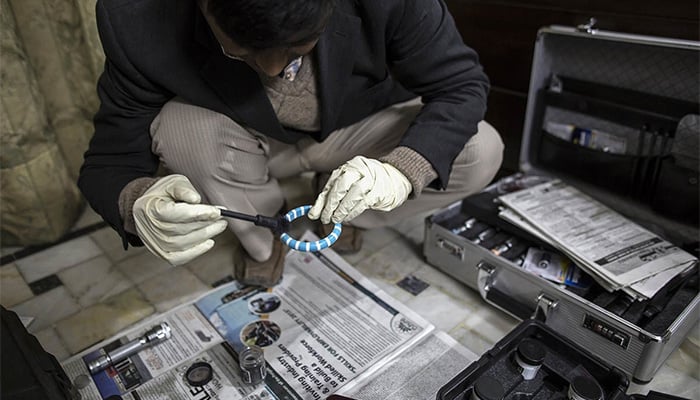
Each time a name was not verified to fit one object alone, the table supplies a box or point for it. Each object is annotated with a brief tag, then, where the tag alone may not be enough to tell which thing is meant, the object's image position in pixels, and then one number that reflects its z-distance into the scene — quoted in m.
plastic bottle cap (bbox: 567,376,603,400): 0.63
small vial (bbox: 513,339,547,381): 0.68
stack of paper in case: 0.82
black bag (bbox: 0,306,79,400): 0.54
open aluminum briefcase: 0.78
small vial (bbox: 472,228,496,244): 0.97
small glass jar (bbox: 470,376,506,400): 0.63
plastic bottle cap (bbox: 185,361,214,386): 0.75
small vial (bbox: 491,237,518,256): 0.94
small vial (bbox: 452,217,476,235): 0.99
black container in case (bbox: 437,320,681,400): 0.64
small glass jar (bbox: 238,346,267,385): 0.74
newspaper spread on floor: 0.75
